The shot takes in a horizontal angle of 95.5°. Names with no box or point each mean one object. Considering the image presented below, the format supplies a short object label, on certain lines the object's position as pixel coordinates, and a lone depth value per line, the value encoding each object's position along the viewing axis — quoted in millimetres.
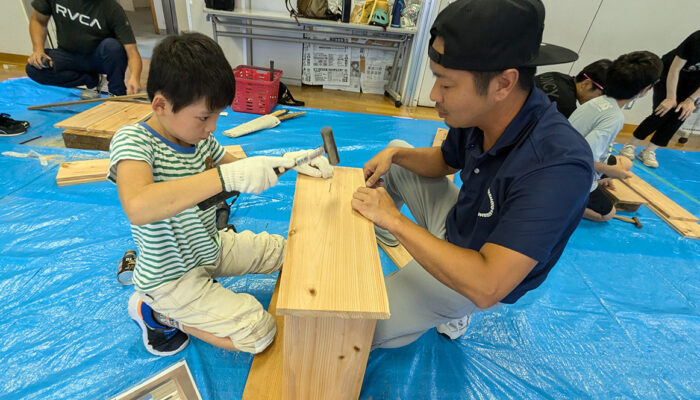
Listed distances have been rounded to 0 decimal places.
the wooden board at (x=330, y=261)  809
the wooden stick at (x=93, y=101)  2805
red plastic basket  3273
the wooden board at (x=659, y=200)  2541
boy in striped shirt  917
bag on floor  3764
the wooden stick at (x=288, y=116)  3324
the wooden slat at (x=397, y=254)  1838
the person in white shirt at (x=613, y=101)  1907
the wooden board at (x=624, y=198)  2578
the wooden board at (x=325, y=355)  877
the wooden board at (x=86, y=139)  2416
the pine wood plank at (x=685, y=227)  2381
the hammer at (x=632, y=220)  2428
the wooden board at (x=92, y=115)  2404
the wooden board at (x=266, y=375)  1135
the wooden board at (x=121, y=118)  2424
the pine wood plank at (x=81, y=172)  2014
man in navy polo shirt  872
